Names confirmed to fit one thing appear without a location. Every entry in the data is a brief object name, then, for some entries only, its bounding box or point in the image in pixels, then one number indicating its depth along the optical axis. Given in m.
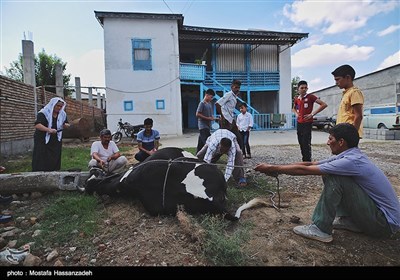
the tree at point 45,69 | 21.03
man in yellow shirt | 2.97
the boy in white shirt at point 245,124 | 6.37
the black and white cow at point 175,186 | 2.61
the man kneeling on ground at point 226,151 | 3.52
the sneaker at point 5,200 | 3.10
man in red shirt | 4.43
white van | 11.98
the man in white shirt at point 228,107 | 4.82
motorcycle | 12.03
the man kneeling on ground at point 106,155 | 3.87
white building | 12.88
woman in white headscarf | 3.96
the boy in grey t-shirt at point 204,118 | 4.97
